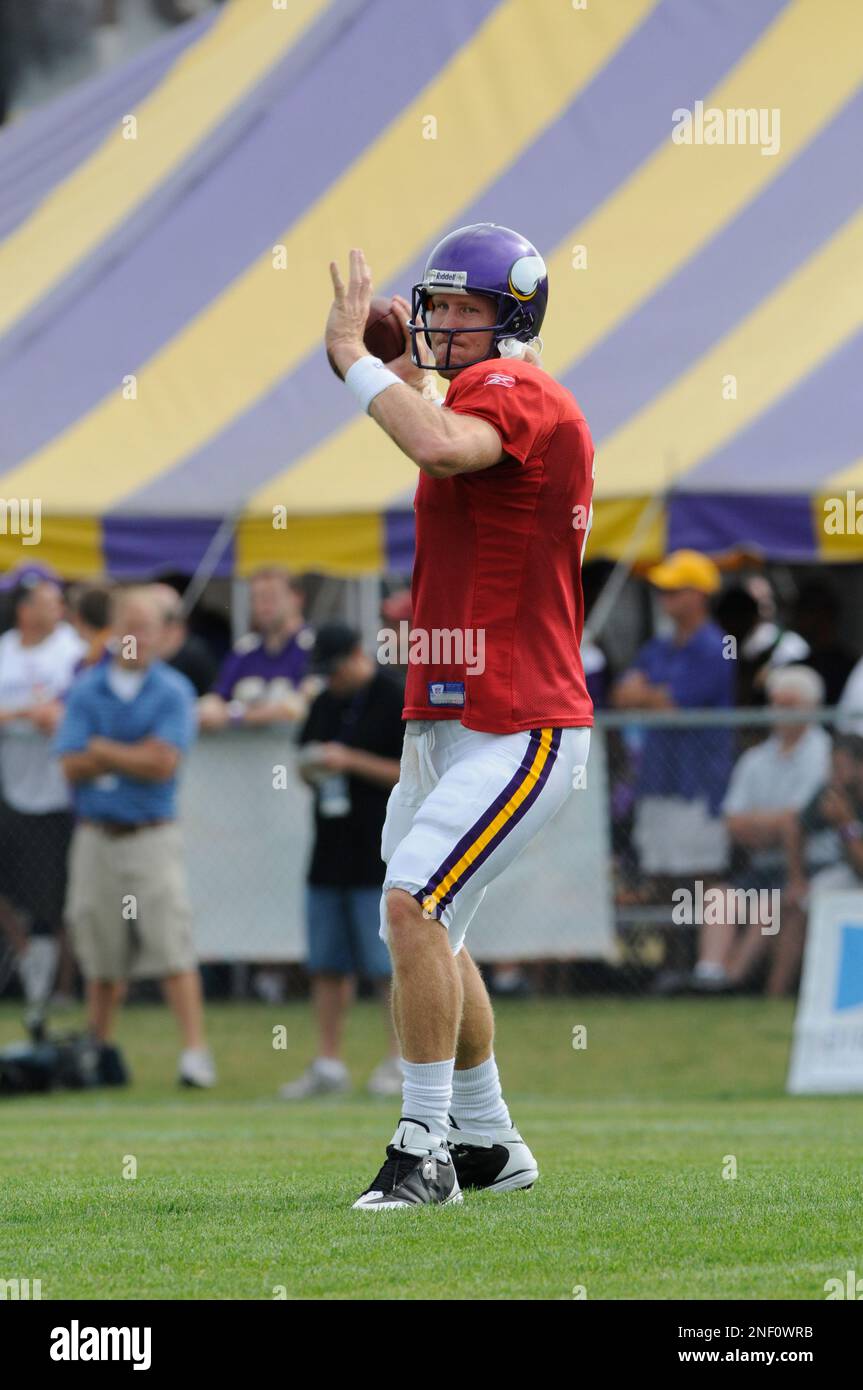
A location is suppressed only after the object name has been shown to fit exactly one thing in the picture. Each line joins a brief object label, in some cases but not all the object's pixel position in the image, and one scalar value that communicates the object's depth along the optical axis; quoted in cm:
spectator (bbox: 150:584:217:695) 1439
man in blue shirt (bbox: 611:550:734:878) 1224
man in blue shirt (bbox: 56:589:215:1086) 1188
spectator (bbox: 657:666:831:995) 1211
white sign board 1104
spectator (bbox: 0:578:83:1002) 1352
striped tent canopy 1308
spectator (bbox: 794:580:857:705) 1499
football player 577
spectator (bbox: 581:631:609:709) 1397
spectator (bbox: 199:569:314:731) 1362
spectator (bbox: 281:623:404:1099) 1170
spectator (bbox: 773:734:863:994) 1199
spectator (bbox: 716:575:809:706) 1432
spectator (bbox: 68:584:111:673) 1373
